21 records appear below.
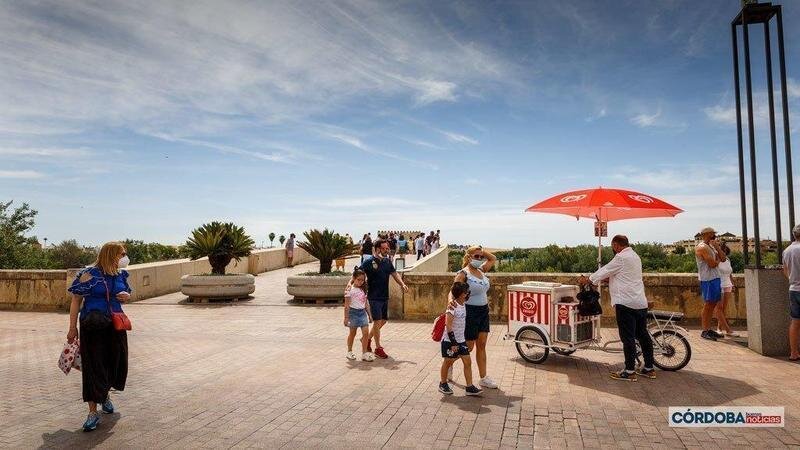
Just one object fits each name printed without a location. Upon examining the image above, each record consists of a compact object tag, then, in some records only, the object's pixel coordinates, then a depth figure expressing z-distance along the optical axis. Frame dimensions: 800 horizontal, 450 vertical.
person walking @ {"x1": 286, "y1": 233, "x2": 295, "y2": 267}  27.41
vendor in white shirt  6.48
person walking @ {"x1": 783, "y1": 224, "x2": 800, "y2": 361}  7.44
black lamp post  8.50
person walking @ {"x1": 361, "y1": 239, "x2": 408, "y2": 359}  7.99
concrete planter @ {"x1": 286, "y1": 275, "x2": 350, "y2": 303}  14.17
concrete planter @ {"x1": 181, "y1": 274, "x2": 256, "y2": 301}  14.70
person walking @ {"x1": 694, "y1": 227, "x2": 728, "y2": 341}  8.88
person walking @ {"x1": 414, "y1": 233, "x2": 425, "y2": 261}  30.90
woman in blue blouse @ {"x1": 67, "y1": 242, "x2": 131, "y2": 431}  5.03
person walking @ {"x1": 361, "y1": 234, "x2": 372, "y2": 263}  12.41
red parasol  8.05
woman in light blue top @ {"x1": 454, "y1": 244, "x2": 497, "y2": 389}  6.14
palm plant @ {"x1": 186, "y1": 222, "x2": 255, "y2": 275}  15.60
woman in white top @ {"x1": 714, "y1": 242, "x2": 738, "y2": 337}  9.12
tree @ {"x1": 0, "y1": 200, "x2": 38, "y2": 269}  24.97
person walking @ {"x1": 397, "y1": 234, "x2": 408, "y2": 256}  30.92
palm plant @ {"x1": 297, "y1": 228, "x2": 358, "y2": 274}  15.92
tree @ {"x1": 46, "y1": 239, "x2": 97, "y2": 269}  29.77
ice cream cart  7.03
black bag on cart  7.14
